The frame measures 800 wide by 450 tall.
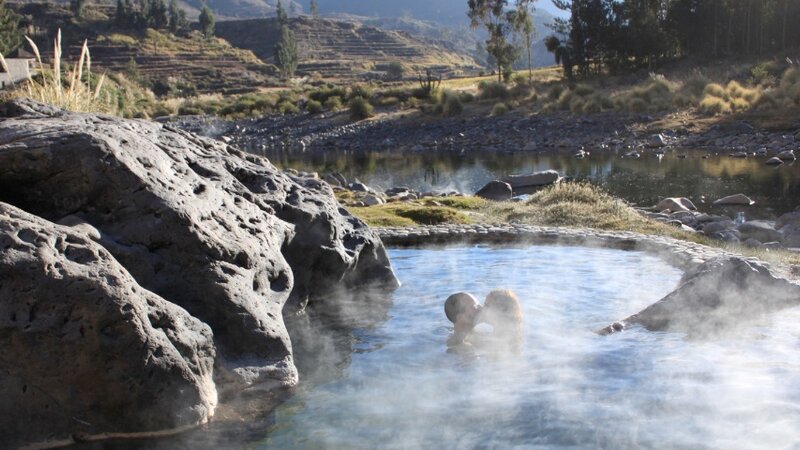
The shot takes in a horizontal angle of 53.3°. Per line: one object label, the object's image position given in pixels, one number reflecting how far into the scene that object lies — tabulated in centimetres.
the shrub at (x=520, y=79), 6098
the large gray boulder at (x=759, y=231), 1548
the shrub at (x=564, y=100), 4922
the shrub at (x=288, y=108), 6731
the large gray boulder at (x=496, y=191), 2333
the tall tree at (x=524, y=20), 6594
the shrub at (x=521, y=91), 5598
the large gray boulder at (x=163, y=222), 691
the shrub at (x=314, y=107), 6381
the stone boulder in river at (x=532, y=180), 2683
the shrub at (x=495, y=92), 5700
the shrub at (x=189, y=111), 7416
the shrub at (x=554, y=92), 5203
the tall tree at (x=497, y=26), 6831
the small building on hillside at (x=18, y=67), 3712
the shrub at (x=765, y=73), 4583
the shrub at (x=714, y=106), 4184
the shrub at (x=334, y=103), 6370
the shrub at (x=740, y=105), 4119
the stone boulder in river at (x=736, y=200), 2186
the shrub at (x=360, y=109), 5862
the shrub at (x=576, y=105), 4744
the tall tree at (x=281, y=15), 16405
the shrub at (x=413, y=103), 6000
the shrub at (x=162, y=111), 7388
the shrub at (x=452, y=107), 5431
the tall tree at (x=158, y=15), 13762
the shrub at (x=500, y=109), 5141
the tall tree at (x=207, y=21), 14232
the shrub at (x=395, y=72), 10600
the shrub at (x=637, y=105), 4528
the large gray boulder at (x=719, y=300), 883
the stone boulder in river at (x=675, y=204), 2033
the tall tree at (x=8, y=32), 5615
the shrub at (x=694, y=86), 4637
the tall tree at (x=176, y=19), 14038
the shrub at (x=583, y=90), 5097
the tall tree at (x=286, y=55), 11700
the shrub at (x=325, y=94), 6779
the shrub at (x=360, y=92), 6450
